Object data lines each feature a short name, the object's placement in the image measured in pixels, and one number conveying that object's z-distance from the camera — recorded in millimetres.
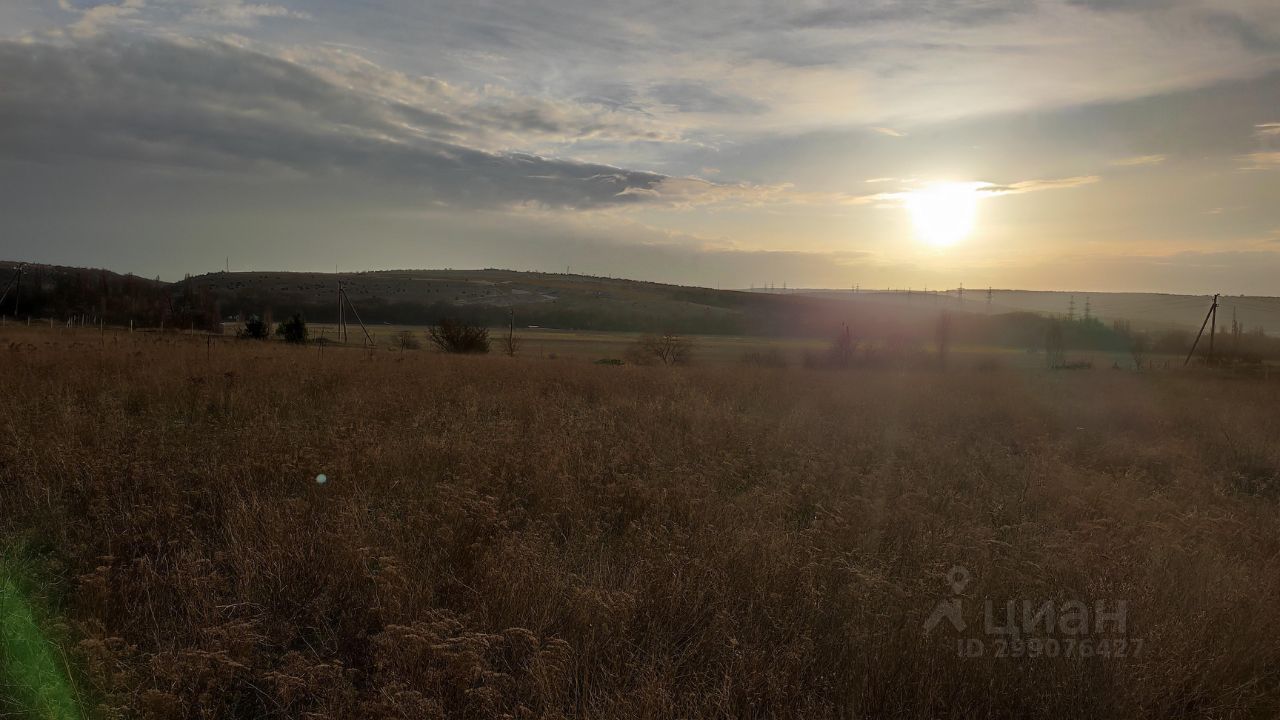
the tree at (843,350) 33172
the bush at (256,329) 38531
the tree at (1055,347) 41912
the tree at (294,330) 37406
